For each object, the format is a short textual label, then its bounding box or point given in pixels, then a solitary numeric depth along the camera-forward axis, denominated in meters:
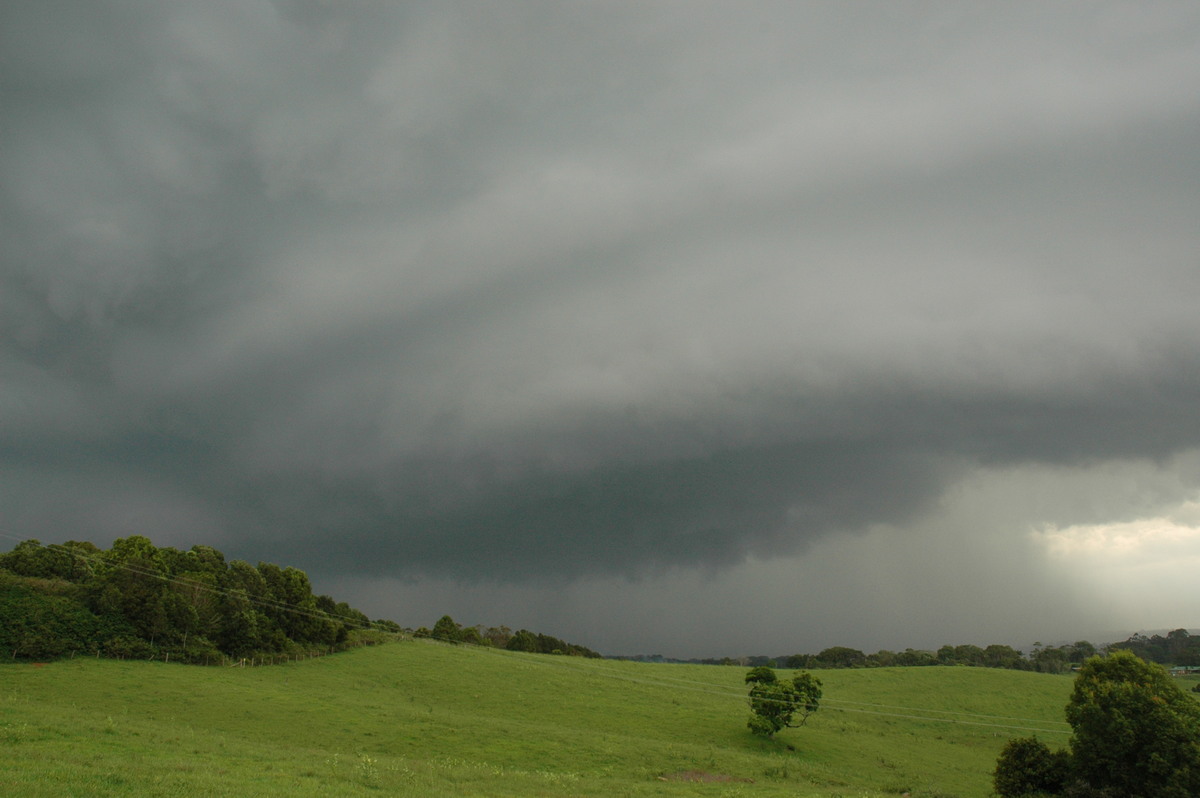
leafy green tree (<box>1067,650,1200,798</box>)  39.06
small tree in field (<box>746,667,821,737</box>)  60.66
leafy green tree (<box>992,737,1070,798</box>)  44.88
